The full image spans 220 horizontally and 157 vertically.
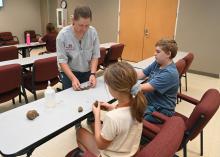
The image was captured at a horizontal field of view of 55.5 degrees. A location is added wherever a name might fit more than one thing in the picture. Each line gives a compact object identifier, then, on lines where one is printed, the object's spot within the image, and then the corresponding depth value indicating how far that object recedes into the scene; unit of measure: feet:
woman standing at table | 5.87
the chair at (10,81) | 7.60
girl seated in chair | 3.39
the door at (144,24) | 16.84
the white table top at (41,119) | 3.76
